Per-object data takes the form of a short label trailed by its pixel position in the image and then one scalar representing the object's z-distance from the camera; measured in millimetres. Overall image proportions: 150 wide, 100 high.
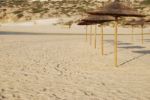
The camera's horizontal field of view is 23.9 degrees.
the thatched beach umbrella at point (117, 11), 12380
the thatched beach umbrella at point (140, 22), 31681
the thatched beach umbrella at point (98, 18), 18406
